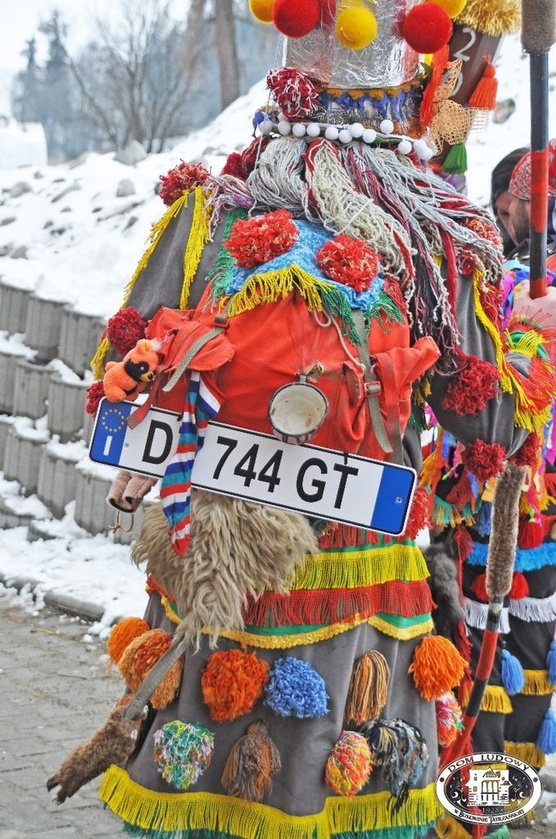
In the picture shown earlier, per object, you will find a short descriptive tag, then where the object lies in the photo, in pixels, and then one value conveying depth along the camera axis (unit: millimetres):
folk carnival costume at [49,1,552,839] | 2709
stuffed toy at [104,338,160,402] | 2729
